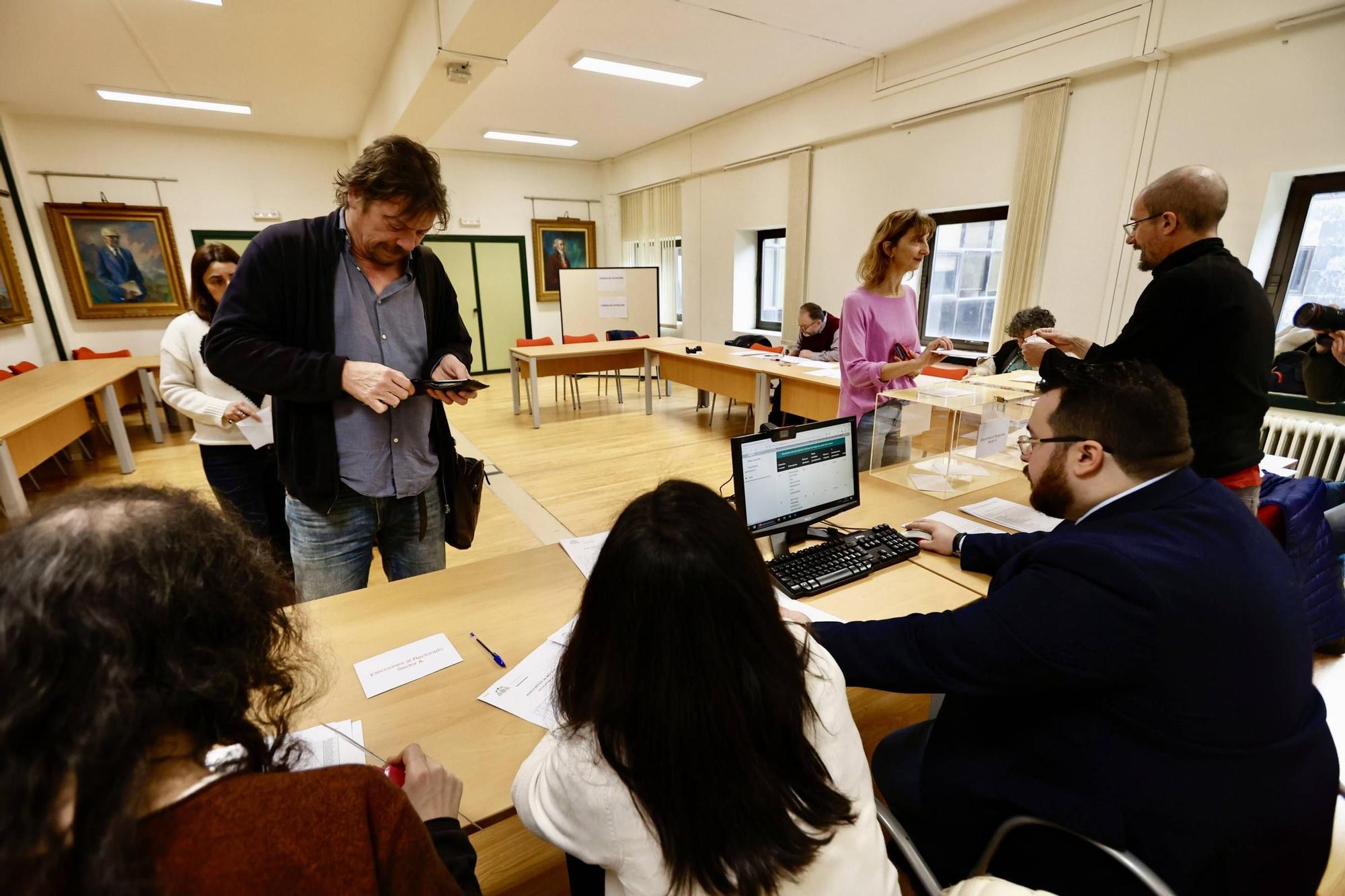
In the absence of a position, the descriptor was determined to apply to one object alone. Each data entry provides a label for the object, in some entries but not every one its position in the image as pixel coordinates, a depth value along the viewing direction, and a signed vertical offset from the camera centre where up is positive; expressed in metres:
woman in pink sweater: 2.45 -0.24
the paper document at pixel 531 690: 1.08 -0.76
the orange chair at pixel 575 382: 7.00 -1.20
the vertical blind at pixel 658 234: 8.43 +0.65
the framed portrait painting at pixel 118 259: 6.62 +0.28
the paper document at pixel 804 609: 1.37 -0.77
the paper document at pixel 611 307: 7.89 -0.36
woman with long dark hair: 0.69 -0.52
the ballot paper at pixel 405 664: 1.15 -0.75
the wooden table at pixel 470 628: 1.01 -0.76
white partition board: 7.77 -0.28
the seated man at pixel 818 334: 5.65 -0.54
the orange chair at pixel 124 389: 5.19 -0.93
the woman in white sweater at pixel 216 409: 2.15 -0.44
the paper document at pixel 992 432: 2.30 -0.60
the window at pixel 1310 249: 3.25 +0.12
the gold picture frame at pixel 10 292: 5.60 -0.06
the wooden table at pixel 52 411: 3.06 -0.74
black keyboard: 1.52 -0.75
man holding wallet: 1.30 -0.17
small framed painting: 9.31 +0.46
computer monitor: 1.55 -0.53
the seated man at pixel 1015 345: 3.77 -0.49
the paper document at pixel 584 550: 1.62 -0.75
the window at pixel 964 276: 5.05 -0.01
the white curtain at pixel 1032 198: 4.13 +0.54
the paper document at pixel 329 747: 0.96 -0.75
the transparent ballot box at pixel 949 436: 2.30 -0.64
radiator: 3.22 -0.94
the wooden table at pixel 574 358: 5.98 -0.81
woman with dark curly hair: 0.41 -0.34
